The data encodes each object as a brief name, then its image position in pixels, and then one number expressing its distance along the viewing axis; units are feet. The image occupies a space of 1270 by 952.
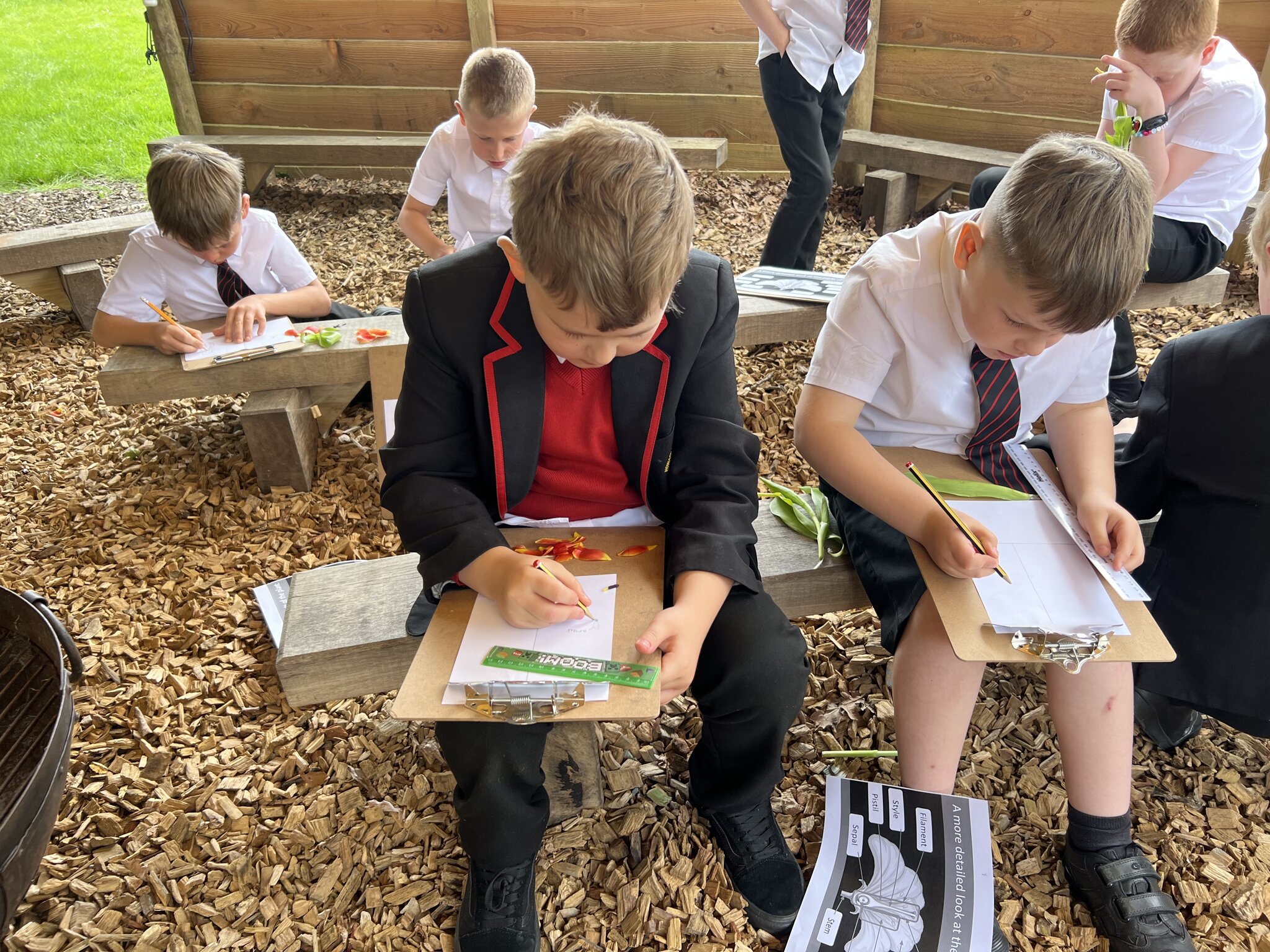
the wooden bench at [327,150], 14.43
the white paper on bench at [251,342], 7.14
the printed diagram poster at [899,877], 3.99
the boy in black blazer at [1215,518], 4.37
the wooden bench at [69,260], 10.59
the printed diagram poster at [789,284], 8.27
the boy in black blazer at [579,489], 3.80
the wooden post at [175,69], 14.88
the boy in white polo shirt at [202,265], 7.03
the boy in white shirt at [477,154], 7.43
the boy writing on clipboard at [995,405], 3.84
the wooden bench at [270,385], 7.07
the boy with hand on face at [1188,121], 6.93
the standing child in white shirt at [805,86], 9.76
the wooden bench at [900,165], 12.62
